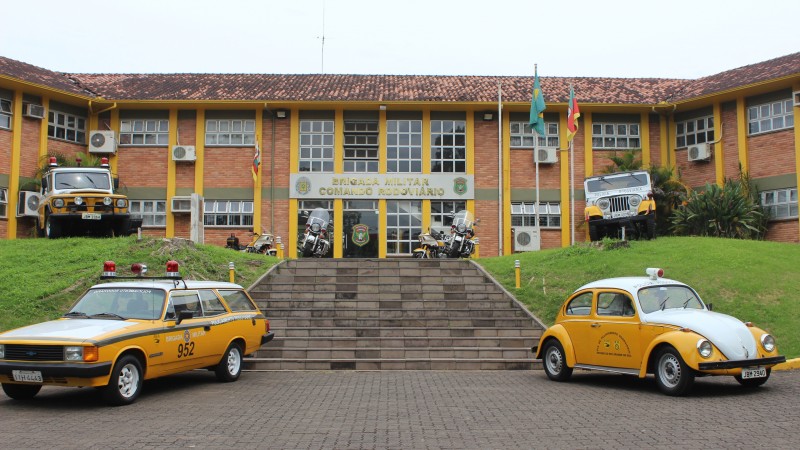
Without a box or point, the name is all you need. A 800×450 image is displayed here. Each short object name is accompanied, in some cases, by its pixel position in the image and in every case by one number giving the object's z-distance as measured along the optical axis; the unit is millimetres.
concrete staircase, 13258
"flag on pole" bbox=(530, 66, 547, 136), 24750
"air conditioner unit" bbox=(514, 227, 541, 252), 26953
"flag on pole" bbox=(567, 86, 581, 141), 24422
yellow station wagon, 8172
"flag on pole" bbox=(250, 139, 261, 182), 26703
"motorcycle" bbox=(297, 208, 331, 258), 23438
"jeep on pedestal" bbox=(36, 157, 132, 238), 21109
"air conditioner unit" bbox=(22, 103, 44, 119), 25781
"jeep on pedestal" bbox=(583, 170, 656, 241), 21453
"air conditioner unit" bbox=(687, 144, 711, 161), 26984
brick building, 27453
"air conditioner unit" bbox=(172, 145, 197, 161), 27578
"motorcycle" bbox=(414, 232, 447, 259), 23672
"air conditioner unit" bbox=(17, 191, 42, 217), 24922
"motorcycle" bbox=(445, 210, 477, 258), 22734
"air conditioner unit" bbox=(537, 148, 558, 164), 28172
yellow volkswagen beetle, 8828
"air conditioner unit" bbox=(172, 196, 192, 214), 27281
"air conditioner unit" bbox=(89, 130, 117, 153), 27500
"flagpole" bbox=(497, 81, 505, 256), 26469
